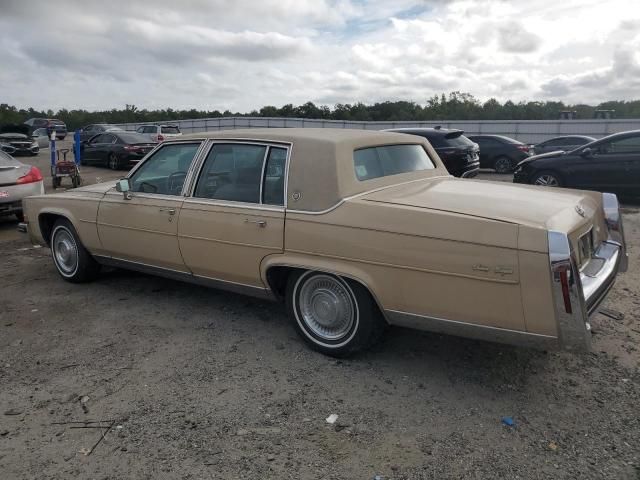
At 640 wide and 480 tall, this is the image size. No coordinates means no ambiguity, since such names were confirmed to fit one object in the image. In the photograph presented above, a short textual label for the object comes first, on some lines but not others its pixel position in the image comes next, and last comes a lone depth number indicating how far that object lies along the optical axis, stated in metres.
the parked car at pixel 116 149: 18.19
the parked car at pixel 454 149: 12.54
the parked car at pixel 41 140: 25.83
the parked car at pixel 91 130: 28.16
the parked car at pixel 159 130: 22.38
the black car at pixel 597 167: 9.95
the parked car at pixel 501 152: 17.66
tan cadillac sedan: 2.89
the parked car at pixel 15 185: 8.23
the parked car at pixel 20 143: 23.86
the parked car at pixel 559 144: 19.15
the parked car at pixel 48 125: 37.88
